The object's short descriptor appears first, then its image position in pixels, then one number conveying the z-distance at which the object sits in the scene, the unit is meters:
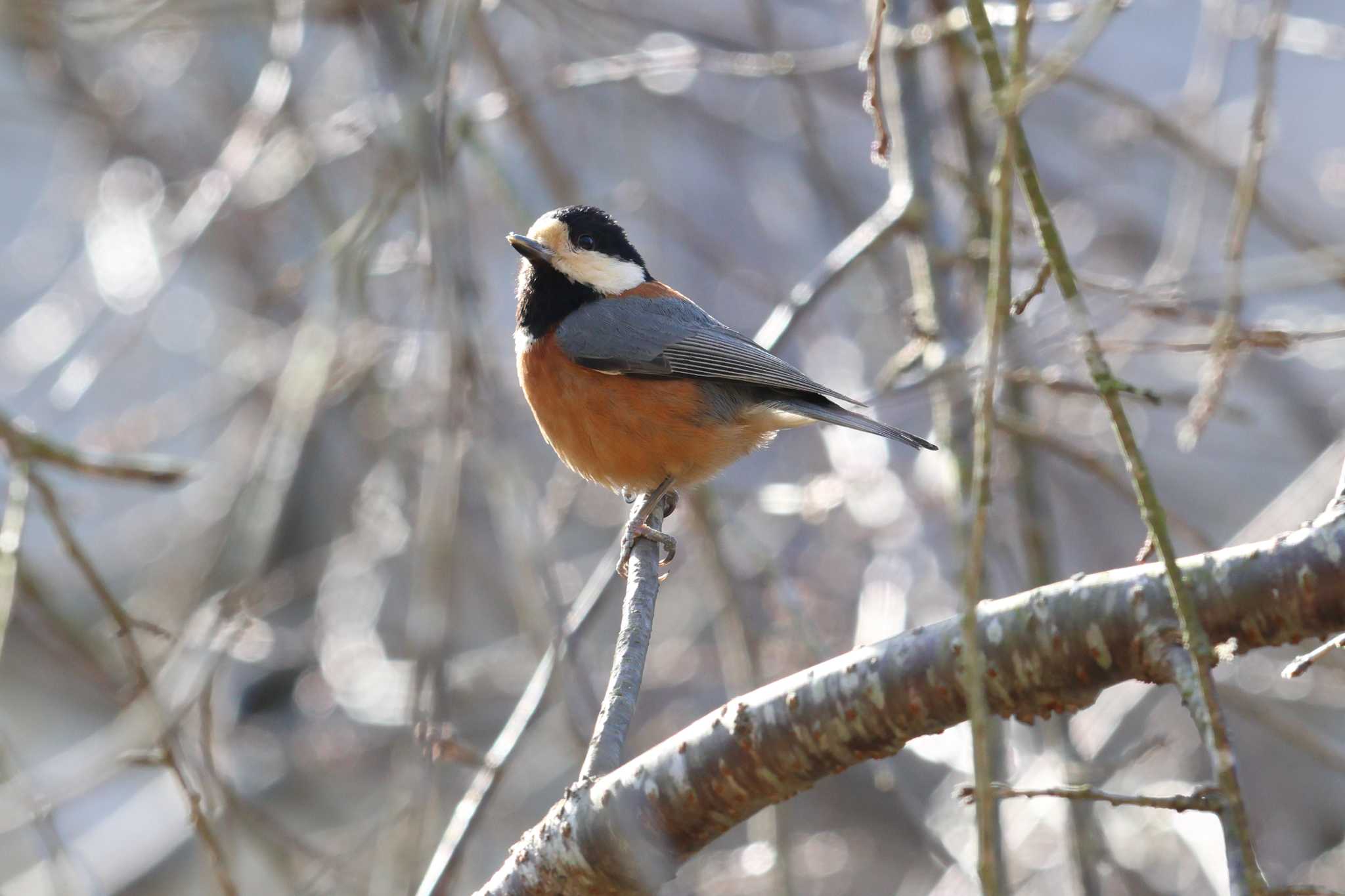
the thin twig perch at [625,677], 4.84
